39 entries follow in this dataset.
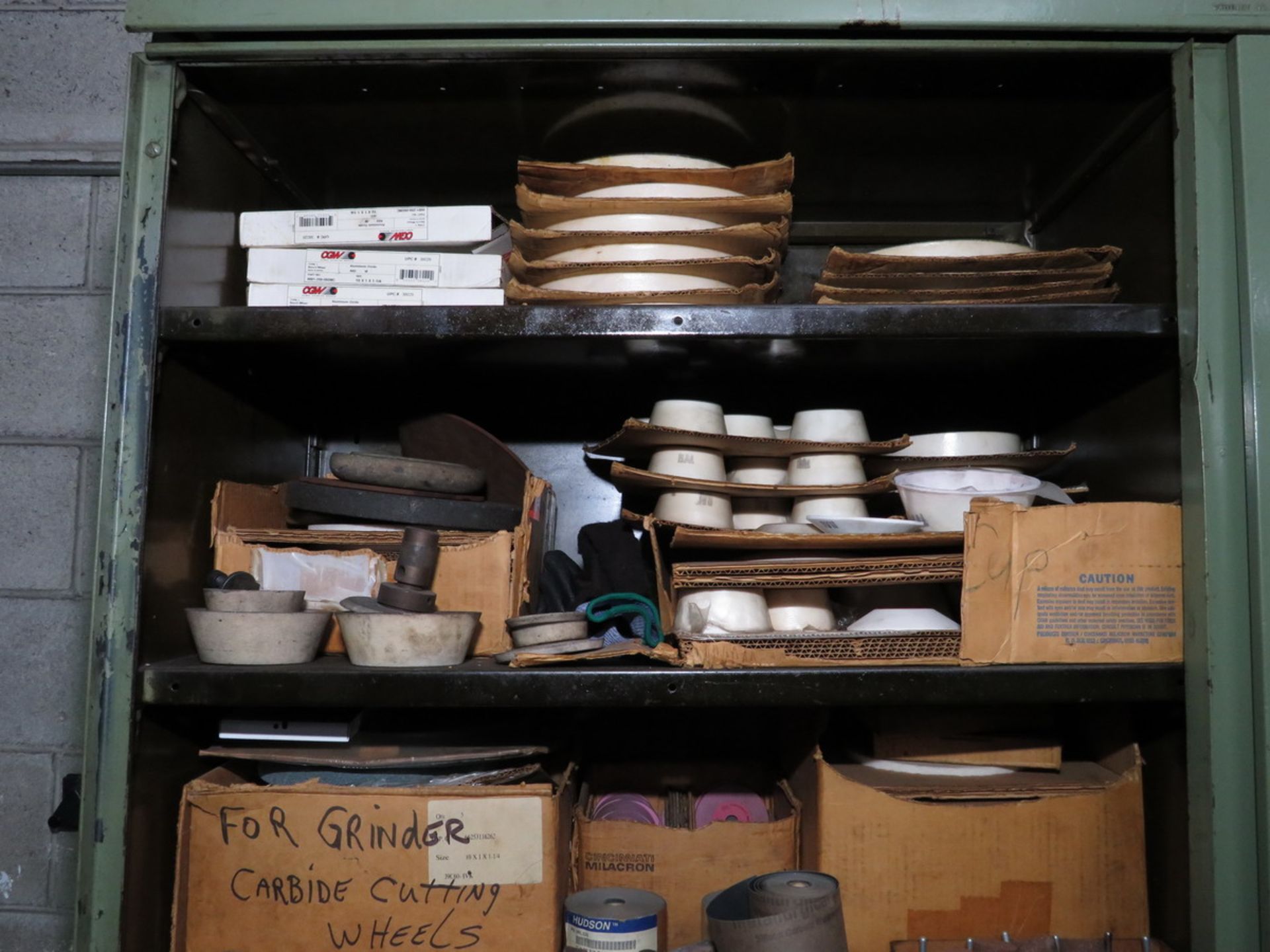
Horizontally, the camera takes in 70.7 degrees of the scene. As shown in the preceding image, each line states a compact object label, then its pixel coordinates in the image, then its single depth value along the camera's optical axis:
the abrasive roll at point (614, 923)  1.01
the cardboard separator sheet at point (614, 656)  1.01
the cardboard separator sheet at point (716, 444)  1.14
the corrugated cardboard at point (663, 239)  1.10
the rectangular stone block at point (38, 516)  1.55
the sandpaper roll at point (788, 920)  0.94
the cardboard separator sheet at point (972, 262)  1.06
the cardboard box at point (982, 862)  1.06
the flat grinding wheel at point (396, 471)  1.17
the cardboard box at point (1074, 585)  1.00
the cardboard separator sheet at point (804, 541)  1.01
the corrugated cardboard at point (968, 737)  1.13
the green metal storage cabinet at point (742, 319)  0.97
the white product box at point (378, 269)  1.13
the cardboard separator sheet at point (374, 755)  1.07
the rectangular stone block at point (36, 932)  1.53
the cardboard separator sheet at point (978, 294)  1.08
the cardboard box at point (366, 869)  1.02
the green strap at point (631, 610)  1.09
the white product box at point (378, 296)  1.13
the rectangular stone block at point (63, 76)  1.60
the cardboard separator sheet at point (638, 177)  1.10
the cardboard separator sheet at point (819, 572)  1.03
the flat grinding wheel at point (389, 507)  1.16
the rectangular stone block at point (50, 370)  1.56
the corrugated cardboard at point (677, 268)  1.10
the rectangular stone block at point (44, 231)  1.58
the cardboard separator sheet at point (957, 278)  1.08
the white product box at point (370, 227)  1.13
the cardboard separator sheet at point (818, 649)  1.00
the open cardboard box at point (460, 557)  1.13
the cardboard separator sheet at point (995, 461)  1.17
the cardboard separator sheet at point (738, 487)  1.12
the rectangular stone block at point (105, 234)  1.58
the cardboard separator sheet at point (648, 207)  1.11
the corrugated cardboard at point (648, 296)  1.09
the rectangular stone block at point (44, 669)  1.54
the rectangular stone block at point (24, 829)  1.53
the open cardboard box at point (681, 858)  1.15
